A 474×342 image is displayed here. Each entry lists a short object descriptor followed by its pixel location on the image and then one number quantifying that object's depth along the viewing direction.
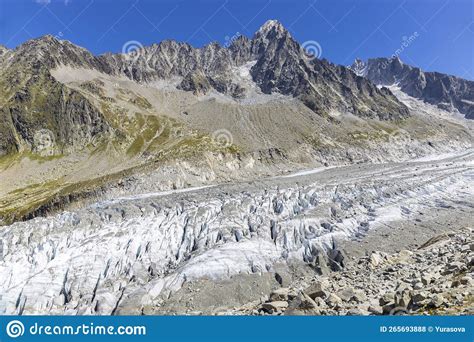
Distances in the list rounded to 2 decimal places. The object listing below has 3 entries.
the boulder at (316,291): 26.19
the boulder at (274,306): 25.92
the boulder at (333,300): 24.29
